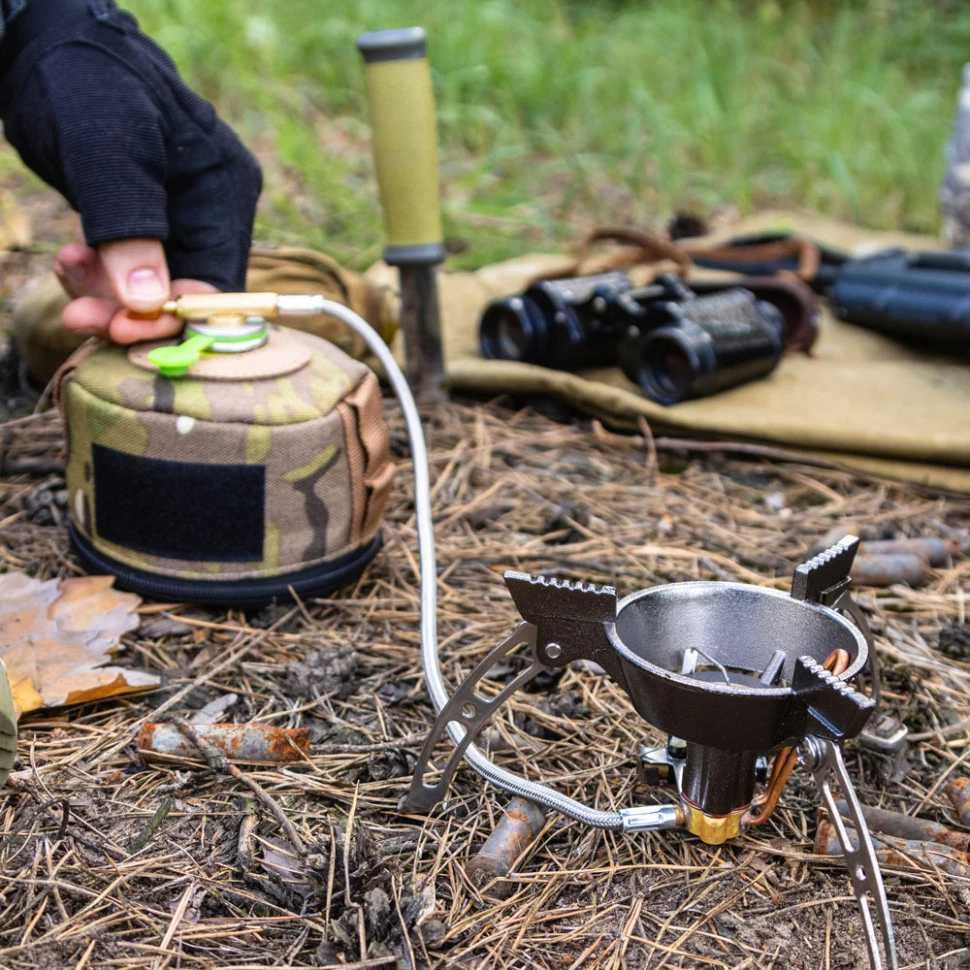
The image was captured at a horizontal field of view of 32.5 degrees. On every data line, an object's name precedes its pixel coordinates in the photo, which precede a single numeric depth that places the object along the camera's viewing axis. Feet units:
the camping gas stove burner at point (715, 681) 1.43
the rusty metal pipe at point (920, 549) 2.19
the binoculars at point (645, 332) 2.59
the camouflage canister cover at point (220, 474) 1.91
